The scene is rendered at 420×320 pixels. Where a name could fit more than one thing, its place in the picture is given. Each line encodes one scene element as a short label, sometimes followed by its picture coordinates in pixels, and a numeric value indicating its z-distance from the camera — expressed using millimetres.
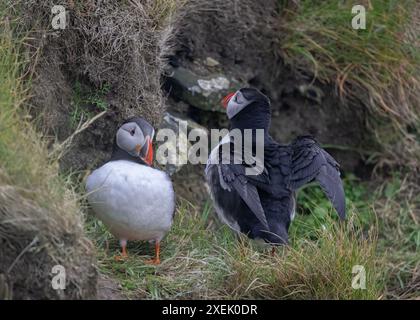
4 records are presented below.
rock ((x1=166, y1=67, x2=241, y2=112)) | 12562
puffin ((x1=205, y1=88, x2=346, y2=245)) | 10016
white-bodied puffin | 8828
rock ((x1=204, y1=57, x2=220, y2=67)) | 13025
